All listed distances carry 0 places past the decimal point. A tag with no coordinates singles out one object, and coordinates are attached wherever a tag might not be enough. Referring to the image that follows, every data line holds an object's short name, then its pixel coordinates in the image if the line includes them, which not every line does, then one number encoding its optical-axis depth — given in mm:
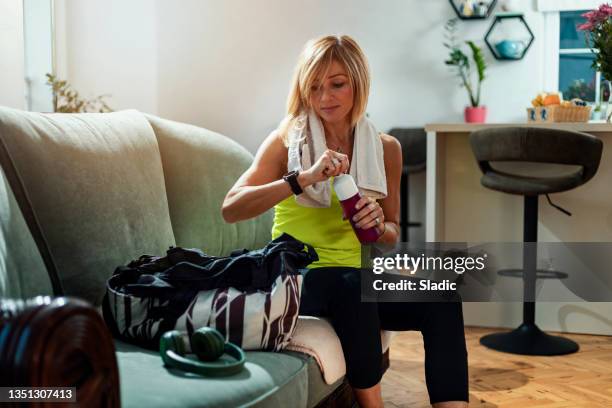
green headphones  1425
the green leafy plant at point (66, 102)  4207
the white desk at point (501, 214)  3451
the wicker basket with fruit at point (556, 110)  3402
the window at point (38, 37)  5180
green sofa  1434
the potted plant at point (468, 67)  5441
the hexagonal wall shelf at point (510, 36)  5473
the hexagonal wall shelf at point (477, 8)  5496
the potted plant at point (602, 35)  3338
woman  1854
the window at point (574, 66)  5555
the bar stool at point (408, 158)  5336
